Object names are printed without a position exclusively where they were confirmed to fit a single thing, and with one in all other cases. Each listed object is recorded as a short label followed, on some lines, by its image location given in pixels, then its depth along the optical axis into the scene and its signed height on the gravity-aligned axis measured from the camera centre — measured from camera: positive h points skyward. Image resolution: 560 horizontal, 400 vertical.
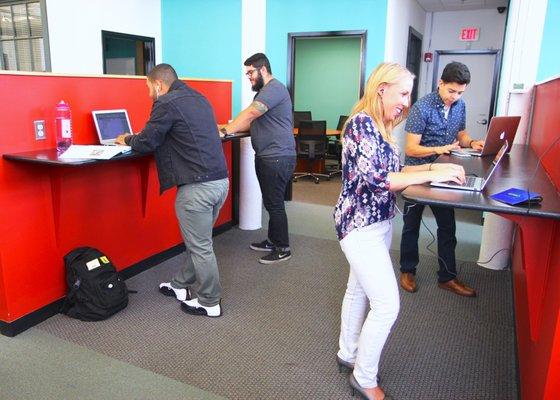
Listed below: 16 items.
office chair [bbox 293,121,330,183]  6.66 -0.59
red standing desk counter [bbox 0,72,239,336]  2.35 -0.59
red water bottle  2.52 -0.18
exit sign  7.28 +1.04
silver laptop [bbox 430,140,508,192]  1.71 -0.30
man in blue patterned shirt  2.71 -0.25
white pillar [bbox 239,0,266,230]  4.08 -0.45
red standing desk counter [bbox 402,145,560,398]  1.48 -0.50
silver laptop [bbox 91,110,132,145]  2.75 -0.19
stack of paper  2.31 -0.29
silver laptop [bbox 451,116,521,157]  2.53 -0.17
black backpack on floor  2.59 -1.06
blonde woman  1.66 -0.31
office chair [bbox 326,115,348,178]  7.70 -0.82
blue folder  1.51 -0.30
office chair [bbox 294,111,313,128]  7.65 -0.29
